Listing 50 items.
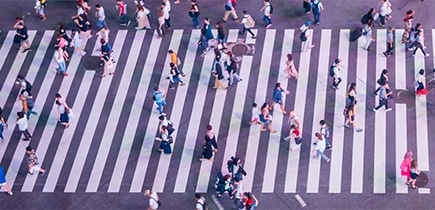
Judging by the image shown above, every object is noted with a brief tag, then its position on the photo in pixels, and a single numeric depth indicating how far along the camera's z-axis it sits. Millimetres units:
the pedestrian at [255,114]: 32300
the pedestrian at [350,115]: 31828
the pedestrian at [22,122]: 32406
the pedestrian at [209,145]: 30859
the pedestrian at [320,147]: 30406
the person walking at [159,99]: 32906
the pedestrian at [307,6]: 37688
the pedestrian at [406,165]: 29312
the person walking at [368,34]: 35594
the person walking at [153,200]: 28797
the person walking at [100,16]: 37378
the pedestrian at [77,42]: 36812
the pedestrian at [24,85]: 34094
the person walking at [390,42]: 35234
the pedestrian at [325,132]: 30812
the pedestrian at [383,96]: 32156
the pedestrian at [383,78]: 32125
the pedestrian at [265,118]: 31766
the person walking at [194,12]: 37219
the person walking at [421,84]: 32656
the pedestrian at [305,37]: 35500
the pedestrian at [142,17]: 37469
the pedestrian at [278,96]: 32500
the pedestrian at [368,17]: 36125
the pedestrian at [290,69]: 33875
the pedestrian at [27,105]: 33666
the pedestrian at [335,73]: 33250
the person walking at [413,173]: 28969
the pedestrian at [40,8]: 39156
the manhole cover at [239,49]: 36734
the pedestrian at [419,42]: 34906
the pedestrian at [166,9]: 37188
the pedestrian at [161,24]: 37094
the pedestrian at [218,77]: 34069
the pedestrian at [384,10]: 36312
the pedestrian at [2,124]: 32731
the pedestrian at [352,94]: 31906
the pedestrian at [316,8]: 36844
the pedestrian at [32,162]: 30762
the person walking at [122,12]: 38062
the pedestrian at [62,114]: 33031
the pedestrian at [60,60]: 35469
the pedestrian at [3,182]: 30216
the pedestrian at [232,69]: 34281
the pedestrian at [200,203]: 28312
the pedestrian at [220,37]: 35938
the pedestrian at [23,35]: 37156
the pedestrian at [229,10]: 37562
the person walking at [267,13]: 36781
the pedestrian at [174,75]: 34312
